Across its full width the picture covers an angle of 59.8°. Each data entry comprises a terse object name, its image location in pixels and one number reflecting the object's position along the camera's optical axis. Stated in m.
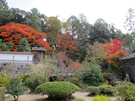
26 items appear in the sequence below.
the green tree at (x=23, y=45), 17.61
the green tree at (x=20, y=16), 22.16
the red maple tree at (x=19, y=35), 17.98
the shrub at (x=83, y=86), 11.19
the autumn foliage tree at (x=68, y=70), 11.48
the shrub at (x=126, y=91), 5.65
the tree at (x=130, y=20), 21.69
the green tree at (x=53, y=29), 23.02
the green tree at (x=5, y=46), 16.87
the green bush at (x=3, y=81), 5.90
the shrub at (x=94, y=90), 8.42
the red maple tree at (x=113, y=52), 15.61
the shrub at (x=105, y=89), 8.61
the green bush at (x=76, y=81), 11.62
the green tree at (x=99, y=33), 24.96
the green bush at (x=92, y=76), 12.33
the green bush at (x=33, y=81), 8.91
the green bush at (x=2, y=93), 5.06
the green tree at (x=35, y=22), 22.20
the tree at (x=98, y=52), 19.16
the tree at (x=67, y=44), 21.20
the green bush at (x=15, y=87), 6.27
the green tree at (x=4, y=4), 26.61
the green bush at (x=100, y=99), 4.71
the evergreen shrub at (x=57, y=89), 6.58
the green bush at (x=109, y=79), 12.66
